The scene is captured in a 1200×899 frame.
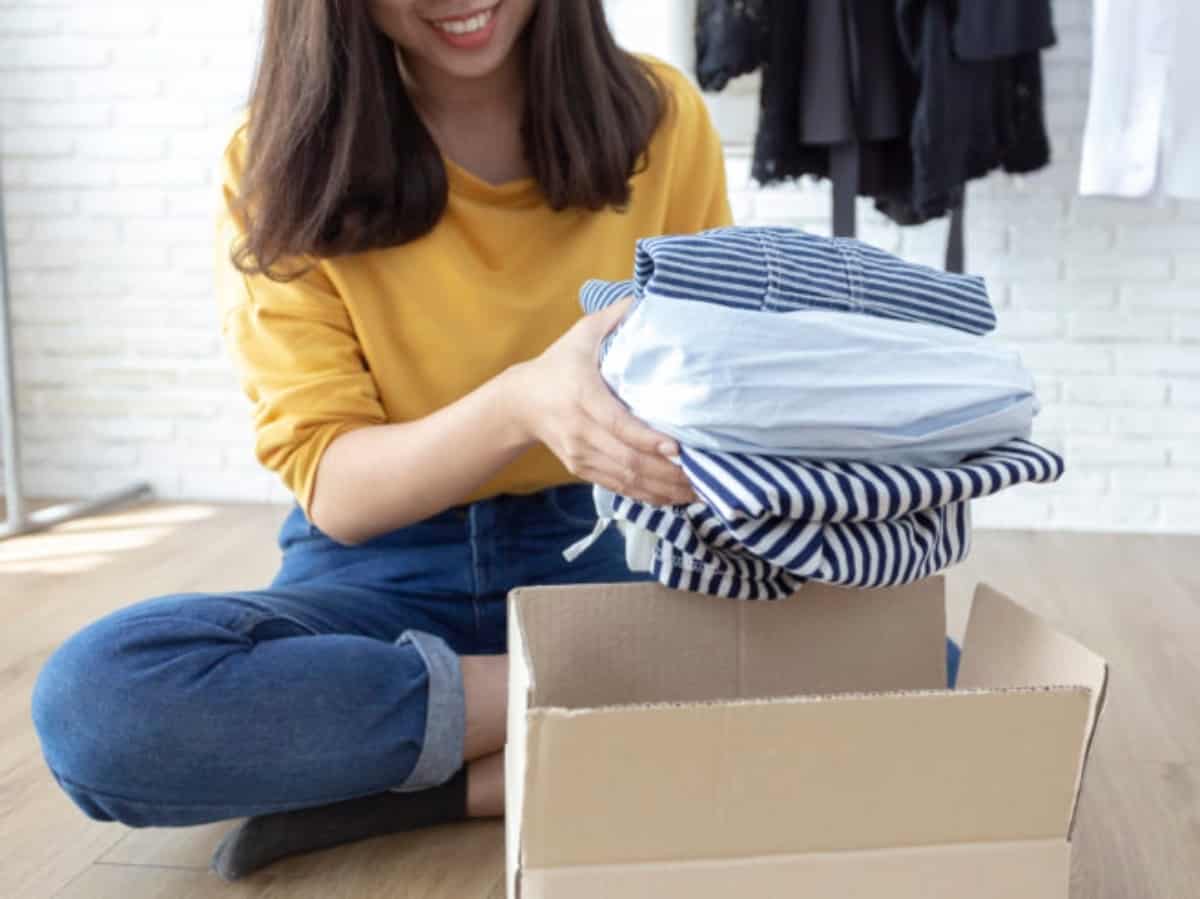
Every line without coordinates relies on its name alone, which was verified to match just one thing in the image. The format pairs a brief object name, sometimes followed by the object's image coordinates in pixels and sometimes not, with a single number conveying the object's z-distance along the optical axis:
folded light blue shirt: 0.65
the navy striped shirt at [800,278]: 0.71
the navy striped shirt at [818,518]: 0.66
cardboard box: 0.57
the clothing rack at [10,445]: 2.08
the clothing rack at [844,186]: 1.75
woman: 0.92
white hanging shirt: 1.76
